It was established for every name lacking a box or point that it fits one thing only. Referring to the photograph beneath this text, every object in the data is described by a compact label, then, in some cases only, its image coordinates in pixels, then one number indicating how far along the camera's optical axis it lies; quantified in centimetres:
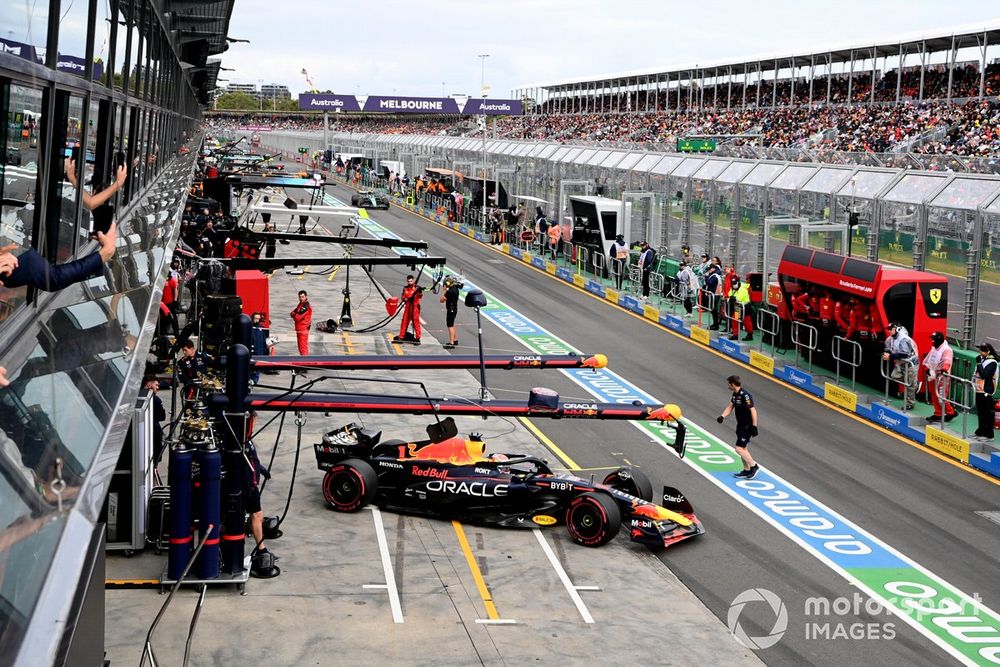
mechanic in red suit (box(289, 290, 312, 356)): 2700
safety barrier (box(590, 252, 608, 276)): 4131
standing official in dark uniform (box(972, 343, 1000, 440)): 1936
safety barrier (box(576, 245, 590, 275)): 4262
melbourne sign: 12469
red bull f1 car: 1525
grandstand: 5925
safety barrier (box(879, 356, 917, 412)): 2178
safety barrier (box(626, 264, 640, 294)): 3741
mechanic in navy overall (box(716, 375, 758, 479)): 1811
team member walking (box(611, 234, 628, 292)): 3878
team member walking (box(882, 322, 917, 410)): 2186
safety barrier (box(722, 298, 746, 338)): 2991
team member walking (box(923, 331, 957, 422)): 2102
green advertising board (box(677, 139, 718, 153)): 5385
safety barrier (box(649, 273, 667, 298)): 3741
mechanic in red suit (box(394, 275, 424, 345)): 2950
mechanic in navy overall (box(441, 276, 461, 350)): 2991
